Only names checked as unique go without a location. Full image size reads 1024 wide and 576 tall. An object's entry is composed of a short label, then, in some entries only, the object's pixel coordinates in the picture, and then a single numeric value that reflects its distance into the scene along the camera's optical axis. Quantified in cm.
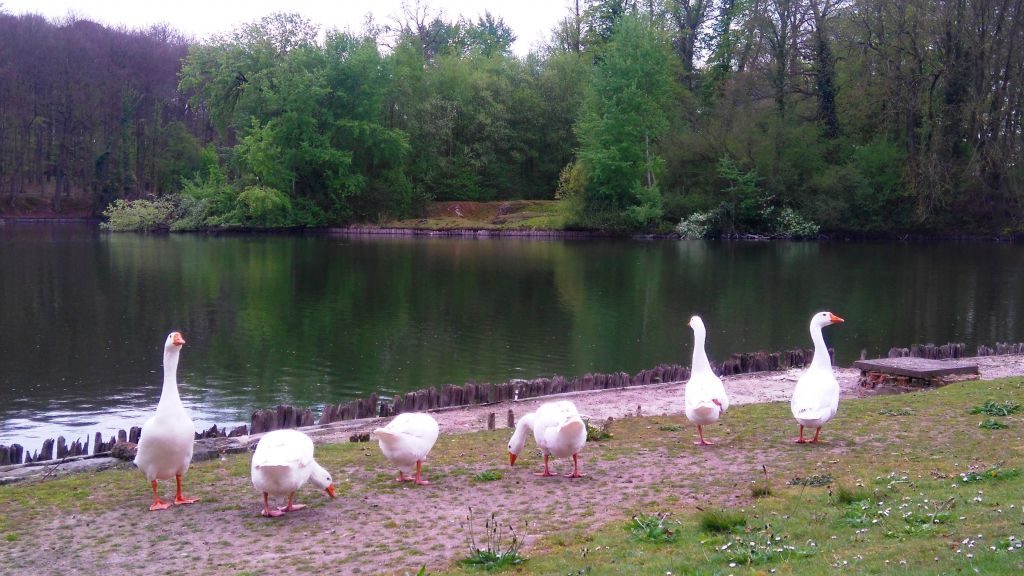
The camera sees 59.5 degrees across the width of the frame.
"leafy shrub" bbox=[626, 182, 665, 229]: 7475
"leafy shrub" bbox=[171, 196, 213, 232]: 8012
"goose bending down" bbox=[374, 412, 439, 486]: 1002
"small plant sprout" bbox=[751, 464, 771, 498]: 911
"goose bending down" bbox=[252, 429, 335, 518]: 873
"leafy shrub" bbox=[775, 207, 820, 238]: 7331
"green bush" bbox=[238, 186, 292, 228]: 7781
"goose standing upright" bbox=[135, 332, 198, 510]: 955
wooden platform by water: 1856
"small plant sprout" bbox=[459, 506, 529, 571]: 716
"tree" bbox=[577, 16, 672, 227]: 7581
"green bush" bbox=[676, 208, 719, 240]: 7406
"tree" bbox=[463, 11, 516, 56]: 11316
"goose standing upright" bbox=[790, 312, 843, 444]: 1176
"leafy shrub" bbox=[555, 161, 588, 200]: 7794
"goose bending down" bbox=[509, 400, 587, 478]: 993
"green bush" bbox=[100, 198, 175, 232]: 7994
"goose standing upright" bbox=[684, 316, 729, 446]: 1183
